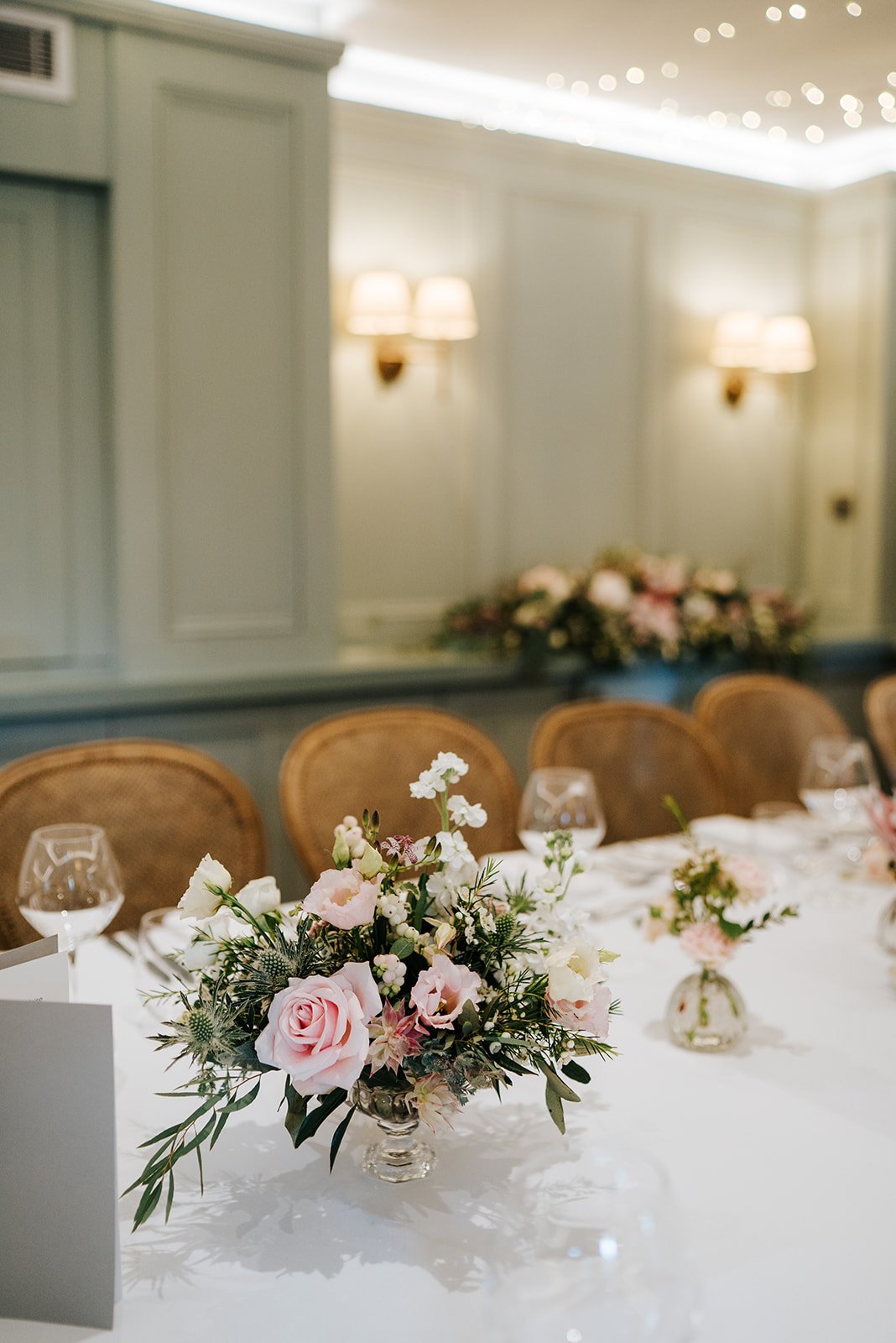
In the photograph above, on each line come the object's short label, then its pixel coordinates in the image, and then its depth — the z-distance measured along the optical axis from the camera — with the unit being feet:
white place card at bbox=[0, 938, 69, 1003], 2.75
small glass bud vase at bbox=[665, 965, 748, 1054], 3.91
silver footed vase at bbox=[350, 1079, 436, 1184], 2.99
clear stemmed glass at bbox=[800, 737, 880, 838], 5.81
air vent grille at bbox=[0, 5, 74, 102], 8.95
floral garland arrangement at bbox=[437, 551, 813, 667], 11.50
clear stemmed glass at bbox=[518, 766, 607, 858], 4.94
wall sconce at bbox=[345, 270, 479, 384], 11.73
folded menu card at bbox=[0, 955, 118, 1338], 2.46
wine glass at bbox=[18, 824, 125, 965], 3.94
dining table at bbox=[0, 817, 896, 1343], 2.57
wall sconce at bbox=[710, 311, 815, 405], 14.20
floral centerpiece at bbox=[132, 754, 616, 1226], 2.65
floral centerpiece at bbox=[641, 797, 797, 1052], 3.87
